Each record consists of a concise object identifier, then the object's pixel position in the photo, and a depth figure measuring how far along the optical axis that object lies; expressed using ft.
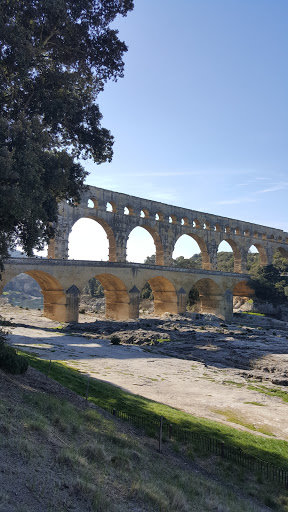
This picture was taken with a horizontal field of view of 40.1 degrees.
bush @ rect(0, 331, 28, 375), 39.86
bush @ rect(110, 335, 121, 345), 93.91
